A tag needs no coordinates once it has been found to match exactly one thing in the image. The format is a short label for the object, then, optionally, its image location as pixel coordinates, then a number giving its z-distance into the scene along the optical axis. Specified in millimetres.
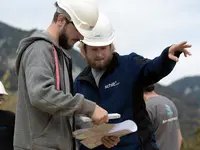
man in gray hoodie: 4087
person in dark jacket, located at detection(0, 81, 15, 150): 7345
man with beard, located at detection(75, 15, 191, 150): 5203
